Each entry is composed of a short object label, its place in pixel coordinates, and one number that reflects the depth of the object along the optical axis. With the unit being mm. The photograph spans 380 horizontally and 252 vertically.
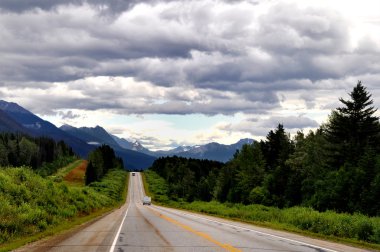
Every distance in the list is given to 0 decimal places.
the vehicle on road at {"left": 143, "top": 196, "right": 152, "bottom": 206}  97875
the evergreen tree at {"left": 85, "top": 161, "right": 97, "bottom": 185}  146375
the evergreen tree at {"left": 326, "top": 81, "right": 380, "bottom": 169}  71625
